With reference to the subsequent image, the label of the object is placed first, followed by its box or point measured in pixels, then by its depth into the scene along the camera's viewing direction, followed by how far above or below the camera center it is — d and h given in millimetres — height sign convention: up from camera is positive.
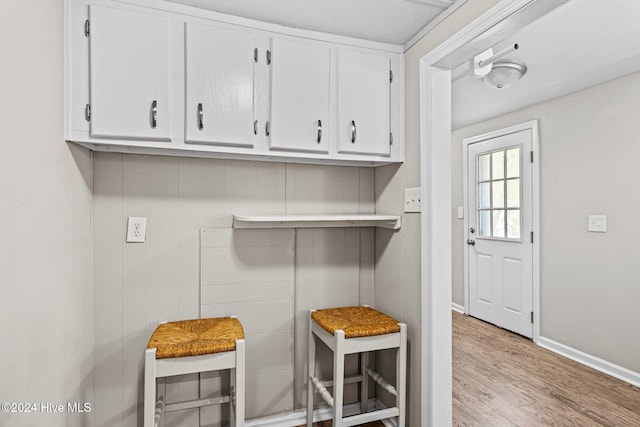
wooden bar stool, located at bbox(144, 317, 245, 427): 1397 -597
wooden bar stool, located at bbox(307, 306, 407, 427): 1644 -648
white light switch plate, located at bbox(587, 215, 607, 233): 2783 -88
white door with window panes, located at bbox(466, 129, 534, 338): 3455 -200
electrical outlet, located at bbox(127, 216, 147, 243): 1763 -85
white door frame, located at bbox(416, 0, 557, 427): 1692 -177
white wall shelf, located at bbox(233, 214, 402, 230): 1734 -52
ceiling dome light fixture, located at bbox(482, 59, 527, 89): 2412 +1003
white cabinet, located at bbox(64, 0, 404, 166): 1463 +602
